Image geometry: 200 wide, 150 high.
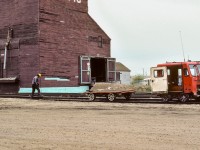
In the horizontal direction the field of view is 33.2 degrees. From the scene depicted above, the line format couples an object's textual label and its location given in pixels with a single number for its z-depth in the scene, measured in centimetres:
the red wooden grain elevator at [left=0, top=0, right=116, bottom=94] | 3130
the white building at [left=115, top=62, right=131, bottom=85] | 8340
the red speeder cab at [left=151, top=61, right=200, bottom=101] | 1858
